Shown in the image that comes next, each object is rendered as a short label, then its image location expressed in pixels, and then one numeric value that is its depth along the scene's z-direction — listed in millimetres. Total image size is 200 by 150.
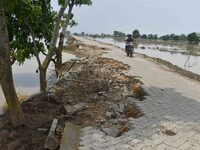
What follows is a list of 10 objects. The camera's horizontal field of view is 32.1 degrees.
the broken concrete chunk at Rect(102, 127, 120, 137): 6805
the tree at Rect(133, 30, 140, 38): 88019
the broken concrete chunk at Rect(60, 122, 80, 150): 6049
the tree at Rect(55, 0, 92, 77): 13812
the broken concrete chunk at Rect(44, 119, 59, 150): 6227
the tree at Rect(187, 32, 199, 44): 70669
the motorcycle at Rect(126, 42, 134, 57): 22612
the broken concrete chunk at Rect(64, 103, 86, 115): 8012
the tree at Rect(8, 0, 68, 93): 10586
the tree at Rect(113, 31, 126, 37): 118000
